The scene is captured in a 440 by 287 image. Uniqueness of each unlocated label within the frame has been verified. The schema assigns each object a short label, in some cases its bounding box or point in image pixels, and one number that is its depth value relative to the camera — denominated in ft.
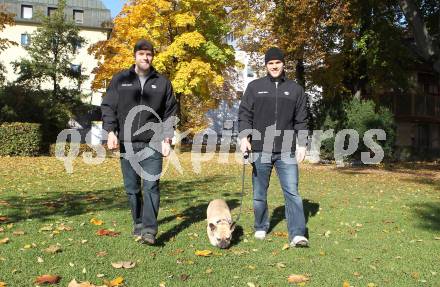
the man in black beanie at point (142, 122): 17.92
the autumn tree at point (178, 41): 80.59
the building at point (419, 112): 107.14
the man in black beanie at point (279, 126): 19.04
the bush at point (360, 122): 75.71
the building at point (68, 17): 165.37
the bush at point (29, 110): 82.38
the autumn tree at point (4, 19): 71.97
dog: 17.87
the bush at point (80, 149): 75.25
